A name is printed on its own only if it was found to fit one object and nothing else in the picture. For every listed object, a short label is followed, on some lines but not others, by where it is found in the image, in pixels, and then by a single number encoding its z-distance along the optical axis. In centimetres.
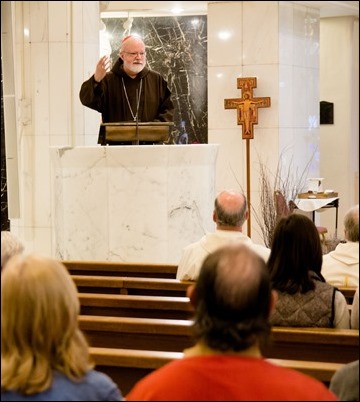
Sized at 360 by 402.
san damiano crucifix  1086
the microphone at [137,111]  732
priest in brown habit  783
